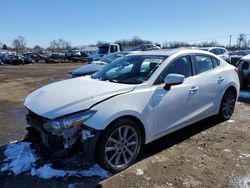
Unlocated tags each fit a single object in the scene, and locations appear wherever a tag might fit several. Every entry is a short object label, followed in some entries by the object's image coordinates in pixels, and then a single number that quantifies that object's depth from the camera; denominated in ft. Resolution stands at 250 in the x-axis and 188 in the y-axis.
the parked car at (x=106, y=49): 51.62
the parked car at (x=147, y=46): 67.81
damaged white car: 7.64
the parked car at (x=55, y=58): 92.72
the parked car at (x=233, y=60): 33.00
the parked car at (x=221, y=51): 39.47
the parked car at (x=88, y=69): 21.54
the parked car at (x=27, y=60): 86.46
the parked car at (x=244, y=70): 20.76
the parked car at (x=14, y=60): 82.32
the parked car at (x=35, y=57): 99.87
